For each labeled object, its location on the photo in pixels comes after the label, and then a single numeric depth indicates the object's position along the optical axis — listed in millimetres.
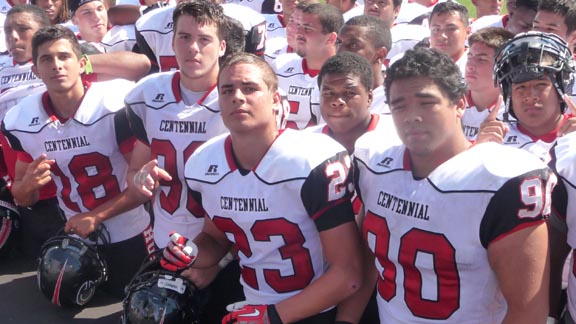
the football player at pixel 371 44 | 4309
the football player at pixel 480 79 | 3996
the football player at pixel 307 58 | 4688
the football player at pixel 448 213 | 2363
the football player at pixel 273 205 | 2887
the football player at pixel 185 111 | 3742
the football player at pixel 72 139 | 4191
